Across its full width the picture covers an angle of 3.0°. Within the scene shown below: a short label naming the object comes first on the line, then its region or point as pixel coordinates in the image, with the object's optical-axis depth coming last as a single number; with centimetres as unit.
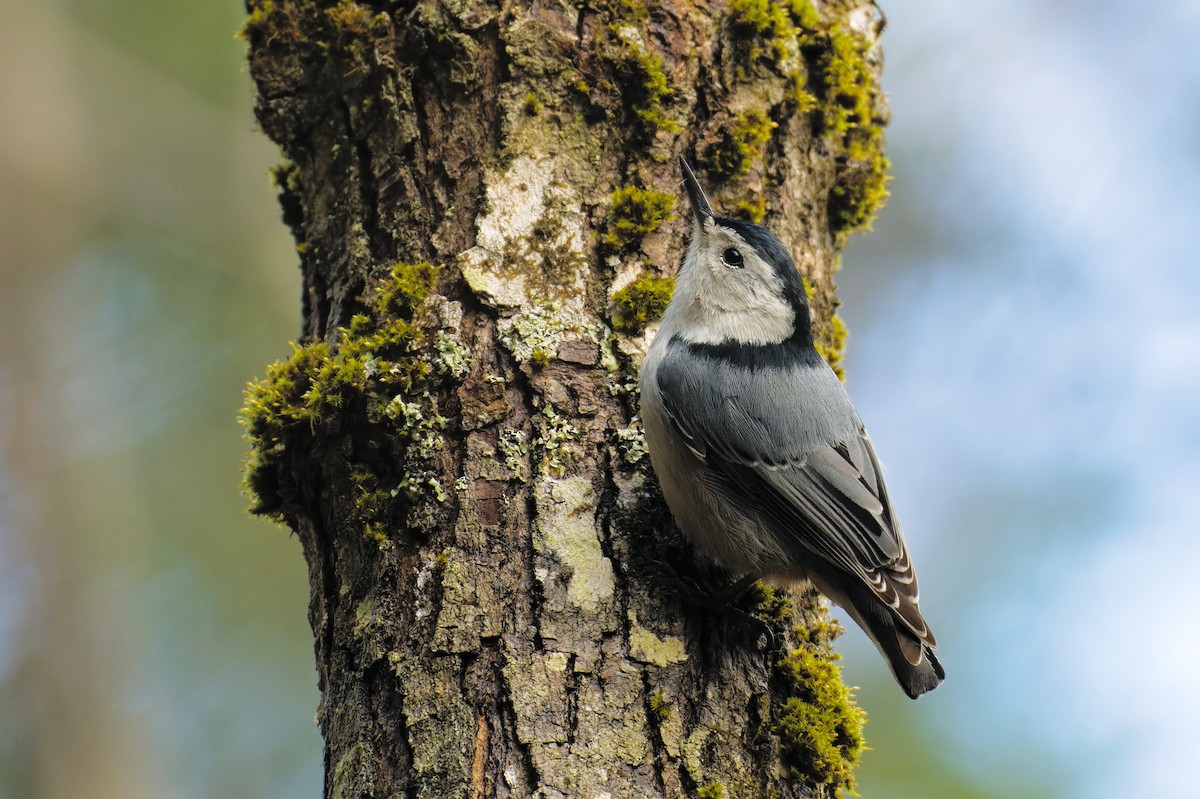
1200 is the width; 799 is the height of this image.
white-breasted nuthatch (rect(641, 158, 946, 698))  559
